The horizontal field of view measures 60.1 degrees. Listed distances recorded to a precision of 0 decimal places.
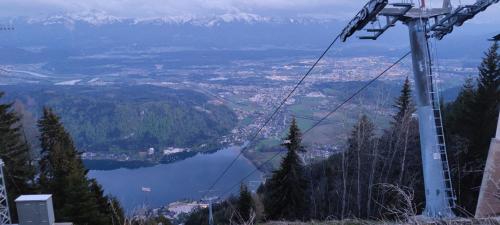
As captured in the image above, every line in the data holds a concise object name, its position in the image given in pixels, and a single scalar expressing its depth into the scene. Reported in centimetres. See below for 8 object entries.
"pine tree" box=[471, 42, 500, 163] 1557
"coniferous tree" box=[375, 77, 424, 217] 1552
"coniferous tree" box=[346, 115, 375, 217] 1691
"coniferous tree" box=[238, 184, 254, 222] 1827
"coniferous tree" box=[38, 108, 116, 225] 1508
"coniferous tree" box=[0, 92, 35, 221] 1642
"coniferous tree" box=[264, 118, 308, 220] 1795
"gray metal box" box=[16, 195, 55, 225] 1114
